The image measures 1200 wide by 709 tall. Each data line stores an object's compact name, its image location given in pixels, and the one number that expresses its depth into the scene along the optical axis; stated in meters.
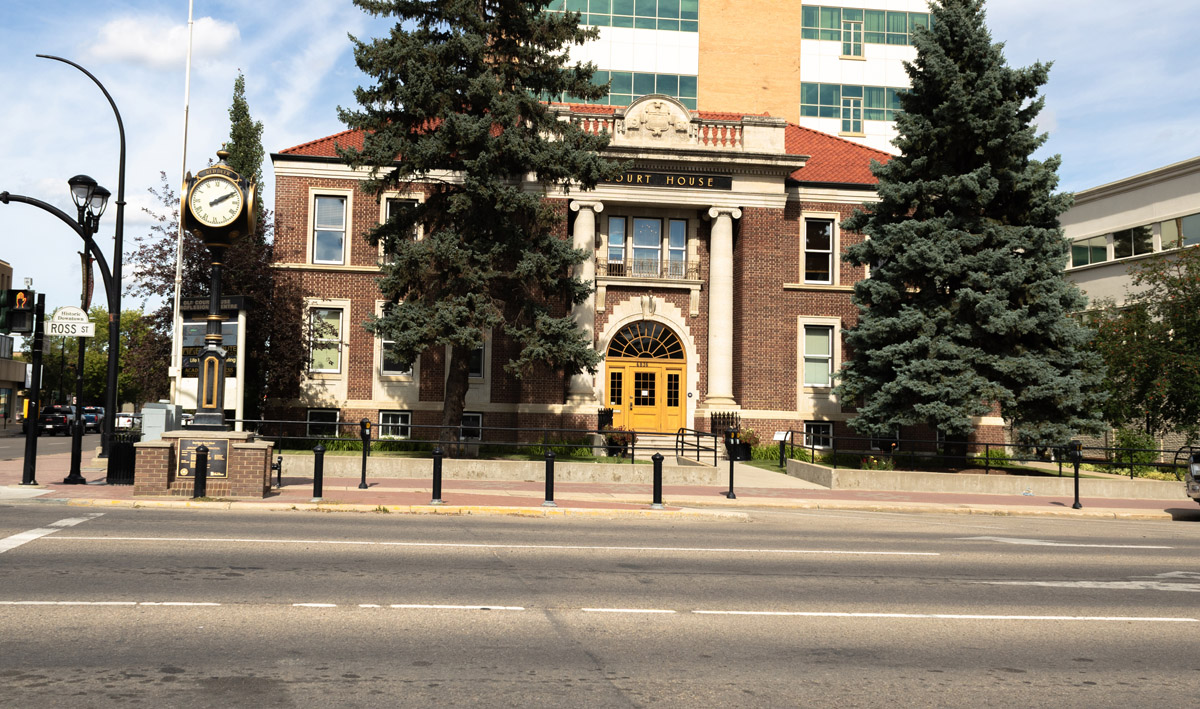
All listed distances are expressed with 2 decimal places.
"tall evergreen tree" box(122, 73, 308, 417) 27.27
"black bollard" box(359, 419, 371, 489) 18.27
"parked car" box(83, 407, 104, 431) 59.04
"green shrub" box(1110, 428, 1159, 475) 26.50
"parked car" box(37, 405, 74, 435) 51.09
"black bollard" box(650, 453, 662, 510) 16.13
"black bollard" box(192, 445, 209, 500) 14.77
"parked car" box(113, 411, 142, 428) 59.58
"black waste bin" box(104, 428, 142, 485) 17.55
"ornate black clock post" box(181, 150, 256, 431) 15.77
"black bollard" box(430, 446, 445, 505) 15.63
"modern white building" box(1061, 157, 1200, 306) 35.56
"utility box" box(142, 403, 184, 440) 20.64
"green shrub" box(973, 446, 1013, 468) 22.85
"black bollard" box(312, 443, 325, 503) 15.24
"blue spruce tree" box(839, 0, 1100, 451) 23.30
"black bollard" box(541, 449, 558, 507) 15.69
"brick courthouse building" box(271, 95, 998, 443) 30.83
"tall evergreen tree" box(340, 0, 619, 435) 22.62
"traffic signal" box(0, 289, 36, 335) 17.14
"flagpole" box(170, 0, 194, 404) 22.47
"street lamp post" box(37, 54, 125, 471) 18.73
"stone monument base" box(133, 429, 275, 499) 15.26
